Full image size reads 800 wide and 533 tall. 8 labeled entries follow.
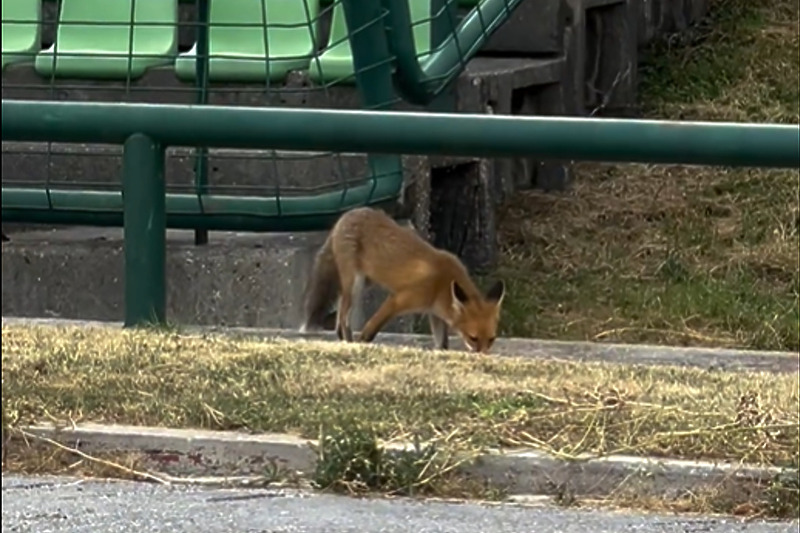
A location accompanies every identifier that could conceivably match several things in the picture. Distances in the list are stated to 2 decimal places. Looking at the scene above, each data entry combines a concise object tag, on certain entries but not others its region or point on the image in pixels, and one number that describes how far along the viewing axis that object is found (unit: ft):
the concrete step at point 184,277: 66.39
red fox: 60.80
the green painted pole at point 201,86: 65.41
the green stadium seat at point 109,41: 70.64
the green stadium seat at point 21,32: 72.79
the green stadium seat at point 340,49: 67.46
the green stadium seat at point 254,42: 68.18
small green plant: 36.45
